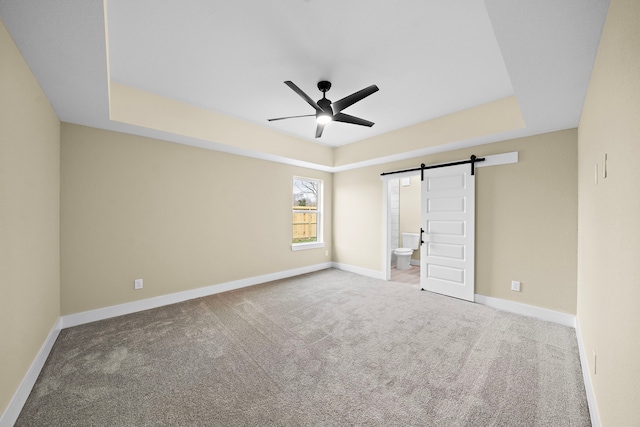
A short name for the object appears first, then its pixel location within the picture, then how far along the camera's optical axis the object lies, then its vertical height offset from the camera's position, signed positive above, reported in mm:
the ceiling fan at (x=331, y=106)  2486 +1147
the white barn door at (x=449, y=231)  3732 -332
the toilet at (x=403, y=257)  5832 -1119
